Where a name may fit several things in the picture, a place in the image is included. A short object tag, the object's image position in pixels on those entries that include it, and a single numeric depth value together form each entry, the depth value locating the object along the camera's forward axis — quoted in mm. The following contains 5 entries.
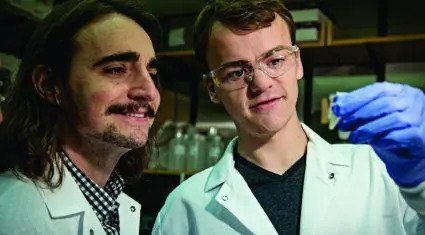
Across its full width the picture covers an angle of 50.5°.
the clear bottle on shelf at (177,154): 2869
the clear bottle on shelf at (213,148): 2803
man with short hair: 1316
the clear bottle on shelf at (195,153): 2830
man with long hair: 1255
